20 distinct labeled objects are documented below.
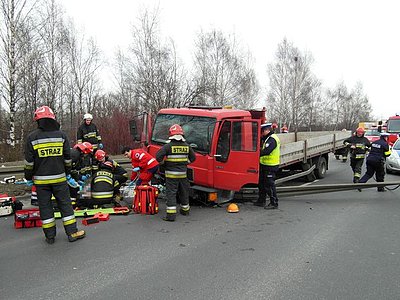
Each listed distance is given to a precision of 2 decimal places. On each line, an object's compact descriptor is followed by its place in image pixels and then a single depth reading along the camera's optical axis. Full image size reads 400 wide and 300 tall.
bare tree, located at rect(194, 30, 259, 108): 23.58
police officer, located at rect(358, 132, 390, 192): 8.06
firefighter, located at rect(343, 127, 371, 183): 8.63
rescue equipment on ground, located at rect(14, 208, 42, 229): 4.92
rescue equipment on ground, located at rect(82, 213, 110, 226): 5.11
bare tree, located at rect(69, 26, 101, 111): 21.06
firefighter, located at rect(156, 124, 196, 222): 5.39
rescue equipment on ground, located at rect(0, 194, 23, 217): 5.52
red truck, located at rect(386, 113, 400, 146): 16.95
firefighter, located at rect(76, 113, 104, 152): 8.19
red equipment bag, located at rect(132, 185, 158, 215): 5.74
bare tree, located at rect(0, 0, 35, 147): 14.02
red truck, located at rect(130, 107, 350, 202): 5.94
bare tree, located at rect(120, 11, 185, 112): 18.00
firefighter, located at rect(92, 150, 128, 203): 6.13
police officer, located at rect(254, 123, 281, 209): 6.31
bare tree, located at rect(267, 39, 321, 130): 31.78
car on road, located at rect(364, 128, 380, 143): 20.33
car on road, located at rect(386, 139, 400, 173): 10.67
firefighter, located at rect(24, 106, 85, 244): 4.18
